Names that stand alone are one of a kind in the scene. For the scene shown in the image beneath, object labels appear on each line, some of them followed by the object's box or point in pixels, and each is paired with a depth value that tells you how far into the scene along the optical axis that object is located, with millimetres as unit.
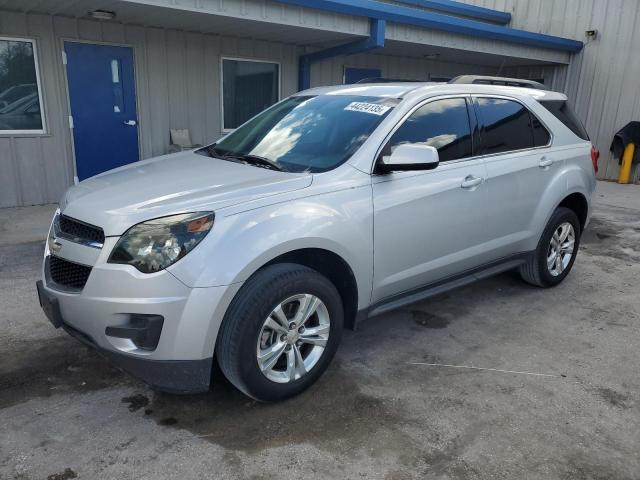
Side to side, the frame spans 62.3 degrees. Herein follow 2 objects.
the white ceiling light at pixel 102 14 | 7264
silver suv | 2562
